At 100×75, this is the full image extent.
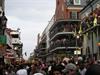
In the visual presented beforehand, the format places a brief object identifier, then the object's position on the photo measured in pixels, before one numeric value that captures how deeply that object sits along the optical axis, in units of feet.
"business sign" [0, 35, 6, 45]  39.01
